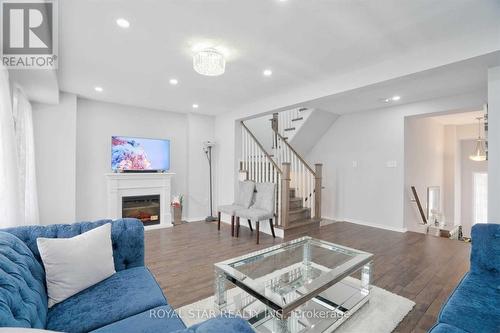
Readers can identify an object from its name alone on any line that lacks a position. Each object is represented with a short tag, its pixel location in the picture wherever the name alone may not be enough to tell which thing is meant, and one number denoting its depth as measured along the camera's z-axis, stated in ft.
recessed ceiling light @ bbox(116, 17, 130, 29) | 6.82
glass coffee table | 5.17
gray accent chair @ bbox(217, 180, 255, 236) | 14.37
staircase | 14.14
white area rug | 5.87
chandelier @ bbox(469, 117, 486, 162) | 18.52
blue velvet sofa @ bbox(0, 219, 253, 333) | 3.05
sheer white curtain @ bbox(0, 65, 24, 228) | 7.21
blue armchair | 4.11
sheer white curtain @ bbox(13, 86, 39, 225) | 10.12
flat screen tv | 15.12
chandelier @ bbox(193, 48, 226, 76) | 8.06
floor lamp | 17.96
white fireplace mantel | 14.62
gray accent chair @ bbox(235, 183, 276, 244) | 12.79
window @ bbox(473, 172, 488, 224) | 21.22
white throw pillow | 4.52
